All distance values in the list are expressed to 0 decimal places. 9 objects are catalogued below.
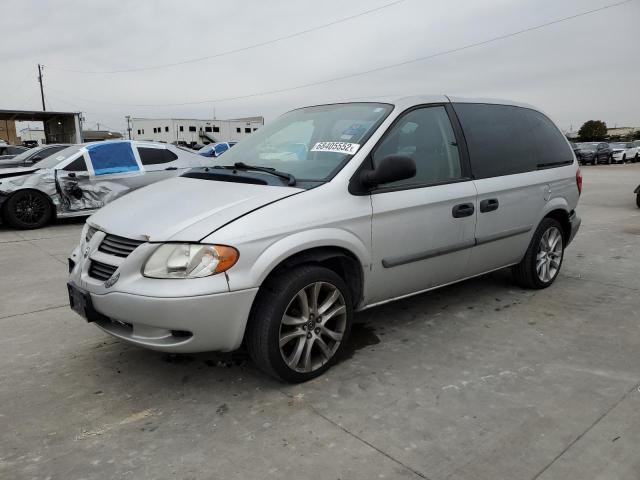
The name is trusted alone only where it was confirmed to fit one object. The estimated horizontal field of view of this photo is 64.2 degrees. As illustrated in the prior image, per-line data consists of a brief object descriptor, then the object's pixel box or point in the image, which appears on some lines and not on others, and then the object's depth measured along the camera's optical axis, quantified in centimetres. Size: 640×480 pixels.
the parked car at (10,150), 1842
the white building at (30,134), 7825
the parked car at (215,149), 1514
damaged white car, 848
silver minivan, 265
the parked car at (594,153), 3247
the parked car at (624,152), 3372
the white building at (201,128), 5425
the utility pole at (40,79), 5834
